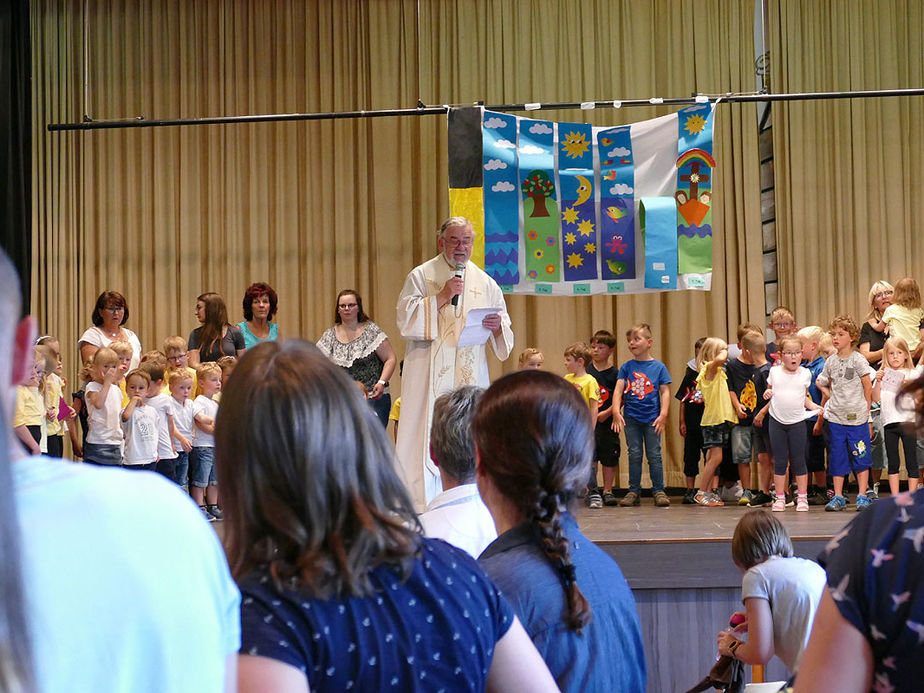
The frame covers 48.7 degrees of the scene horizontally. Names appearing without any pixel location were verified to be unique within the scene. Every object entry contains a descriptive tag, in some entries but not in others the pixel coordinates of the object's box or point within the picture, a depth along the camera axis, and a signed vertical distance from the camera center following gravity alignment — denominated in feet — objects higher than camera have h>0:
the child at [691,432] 24.61 -1.79
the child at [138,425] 20.47 -1.14
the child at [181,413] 21.65 -0.95
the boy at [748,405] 23.29 -1.09
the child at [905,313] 24.47 +0.99
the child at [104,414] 20.54 -0.90
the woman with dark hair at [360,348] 23.12 +0.39
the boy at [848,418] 21.43 -1.32
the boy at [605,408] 24.59 -1.17
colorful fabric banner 25.22 +4.23
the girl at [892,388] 21.12 -0.71
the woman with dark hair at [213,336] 23.62 +0.73
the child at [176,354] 22.31 +0.31
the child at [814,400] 23.17 -1.03
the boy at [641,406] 24.03 -1.11
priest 19.39 +0.25
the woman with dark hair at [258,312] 24.25 +1.30
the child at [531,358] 24.94 +0.08
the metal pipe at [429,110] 24.90 +6.42
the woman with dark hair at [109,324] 22.90 +1.05
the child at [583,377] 24.18 -0.40
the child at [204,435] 21.95 -1.46
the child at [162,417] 21.06 -1.02
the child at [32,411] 19.01 -0.76
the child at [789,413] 21.58 -1.21
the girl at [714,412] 23.41 -1.25
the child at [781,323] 24.93 +0.82
